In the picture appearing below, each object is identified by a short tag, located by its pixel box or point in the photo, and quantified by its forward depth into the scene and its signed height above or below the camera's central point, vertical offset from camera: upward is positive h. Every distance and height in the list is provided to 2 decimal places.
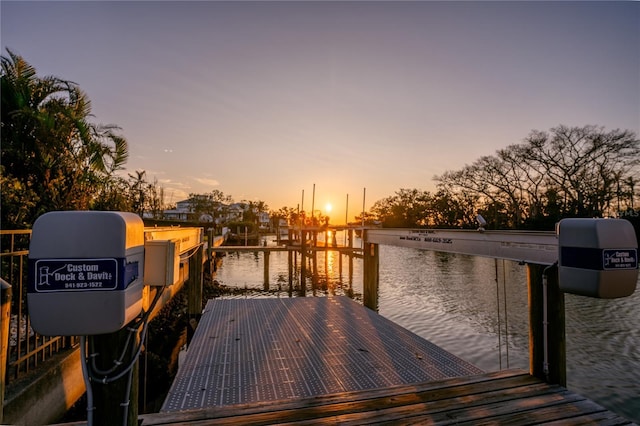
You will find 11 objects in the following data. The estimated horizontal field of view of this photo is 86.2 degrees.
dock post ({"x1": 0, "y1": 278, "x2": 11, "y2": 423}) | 1.43 -0.42
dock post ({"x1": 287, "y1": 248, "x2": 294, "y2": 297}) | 17.27 -2.70
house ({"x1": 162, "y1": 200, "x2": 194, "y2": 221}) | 75.82 +3.01
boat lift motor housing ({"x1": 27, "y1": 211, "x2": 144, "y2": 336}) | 1.49 -0.23
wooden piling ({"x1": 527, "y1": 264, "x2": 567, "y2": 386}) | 3.08 -0.96
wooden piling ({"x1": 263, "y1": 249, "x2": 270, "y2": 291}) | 18.40 -2.53
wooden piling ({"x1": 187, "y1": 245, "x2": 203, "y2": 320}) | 9.62 -1.92
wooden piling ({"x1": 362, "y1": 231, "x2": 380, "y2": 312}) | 9.19 -1.44
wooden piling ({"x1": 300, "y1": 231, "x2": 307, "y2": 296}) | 15.93 -1.90
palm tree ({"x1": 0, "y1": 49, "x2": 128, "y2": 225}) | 7.27 +1.84
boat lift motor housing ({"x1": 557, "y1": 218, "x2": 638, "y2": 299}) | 2.37 -0.24
